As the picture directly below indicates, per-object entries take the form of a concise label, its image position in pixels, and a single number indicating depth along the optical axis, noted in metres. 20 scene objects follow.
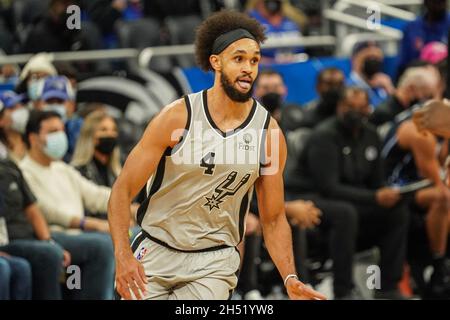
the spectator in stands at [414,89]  10.88
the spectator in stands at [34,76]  10.28
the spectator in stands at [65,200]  9.03
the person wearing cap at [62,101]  10.02
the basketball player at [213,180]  6.30
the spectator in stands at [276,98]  10.03
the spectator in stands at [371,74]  12.01
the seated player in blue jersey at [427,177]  10.25
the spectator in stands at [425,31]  12.11
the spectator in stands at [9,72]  11.18
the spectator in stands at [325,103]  10.76
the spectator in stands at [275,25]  12.43
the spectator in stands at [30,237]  8.62
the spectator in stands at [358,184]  10.07
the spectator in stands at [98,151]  9.67
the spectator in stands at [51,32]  11.41
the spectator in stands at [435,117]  6.53
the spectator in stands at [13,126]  9.43
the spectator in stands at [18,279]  8.41
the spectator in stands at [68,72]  10.70
